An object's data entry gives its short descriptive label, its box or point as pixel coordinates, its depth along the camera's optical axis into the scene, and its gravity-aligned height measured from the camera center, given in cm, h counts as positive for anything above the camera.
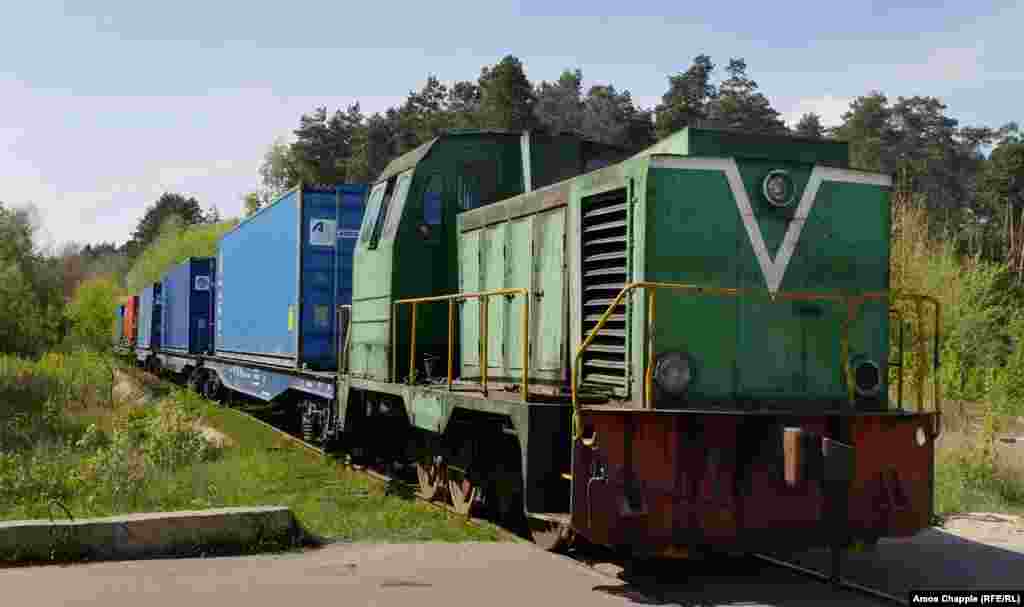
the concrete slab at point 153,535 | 648 -151
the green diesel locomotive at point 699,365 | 586 -25
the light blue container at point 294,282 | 1320 +61
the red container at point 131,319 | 3877 +7
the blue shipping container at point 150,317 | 3070 +12
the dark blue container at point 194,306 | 2348 +38
